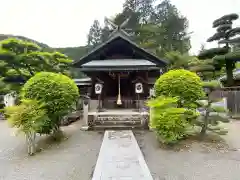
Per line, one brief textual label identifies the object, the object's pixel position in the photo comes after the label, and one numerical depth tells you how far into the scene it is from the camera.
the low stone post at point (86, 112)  8.65
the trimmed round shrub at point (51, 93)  6.50
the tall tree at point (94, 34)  41.38
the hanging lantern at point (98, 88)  9.62
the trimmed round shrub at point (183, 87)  6.68
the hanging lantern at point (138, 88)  9.77
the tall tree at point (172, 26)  26.97
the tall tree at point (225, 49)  13.20
